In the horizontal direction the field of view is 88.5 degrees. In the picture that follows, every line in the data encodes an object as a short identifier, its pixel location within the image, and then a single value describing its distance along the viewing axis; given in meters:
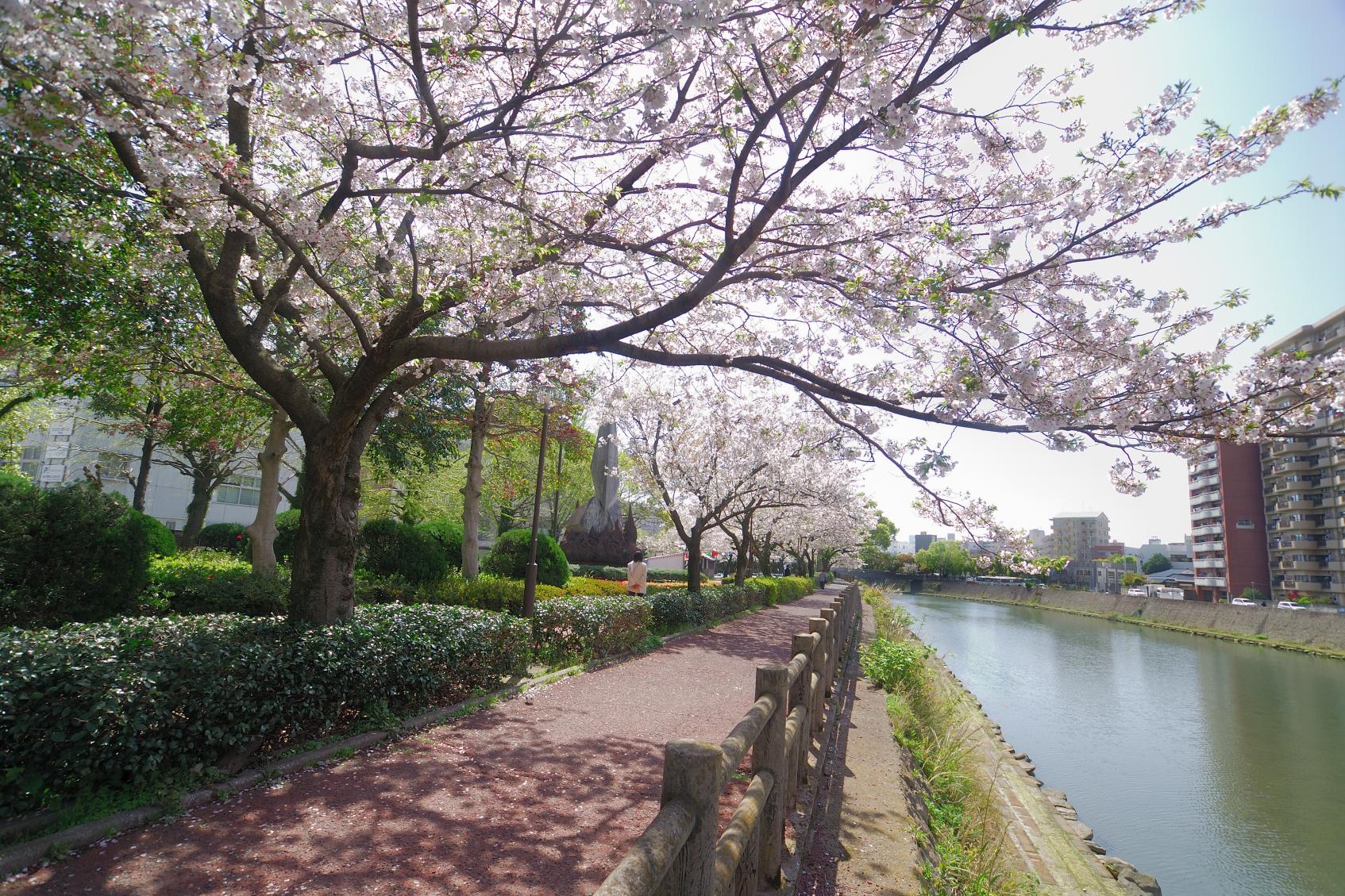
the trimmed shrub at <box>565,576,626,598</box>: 16.73
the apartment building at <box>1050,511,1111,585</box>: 151.38
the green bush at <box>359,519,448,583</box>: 13.28
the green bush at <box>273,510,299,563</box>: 14.36
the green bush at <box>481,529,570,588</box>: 16.59
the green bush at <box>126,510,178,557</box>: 9.34
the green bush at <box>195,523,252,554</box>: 21.73
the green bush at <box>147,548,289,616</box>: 9.84
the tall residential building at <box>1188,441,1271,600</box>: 59.28
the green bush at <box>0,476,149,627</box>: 8.28
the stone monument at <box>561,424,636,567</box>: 26.52
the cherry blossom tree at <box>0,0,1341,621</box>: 4.62
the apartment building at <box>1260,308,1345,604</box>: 50.72
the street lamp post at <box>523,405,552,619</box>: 10.41
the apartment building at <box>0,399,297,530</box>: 26.44
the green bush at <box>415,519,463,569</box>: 15.80
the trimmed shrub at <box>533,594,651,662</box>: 9.76
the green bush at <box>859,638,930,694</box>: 10.80
